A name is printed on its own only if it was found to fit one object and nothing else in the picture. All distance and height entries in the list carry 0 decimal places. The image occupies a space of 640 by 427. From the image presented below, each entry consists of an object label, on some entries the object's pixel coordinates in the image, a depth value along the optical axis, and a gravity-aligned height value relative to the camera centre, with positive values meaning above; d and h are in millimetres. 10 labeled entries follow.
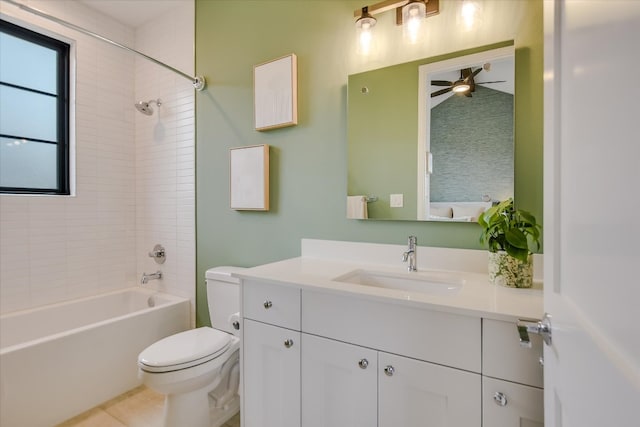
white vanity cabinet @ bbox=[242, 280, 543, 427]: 867 -496
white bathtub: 1559 -799
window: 2057 +672
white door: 342 -2
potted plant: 1081 -113
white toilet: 1396 -716
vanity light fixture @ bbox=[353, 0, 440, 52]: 1419 +901
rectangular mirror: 1296 +324
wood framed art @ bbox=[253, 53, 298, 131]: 1784 +680
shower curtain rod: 1482 +924
